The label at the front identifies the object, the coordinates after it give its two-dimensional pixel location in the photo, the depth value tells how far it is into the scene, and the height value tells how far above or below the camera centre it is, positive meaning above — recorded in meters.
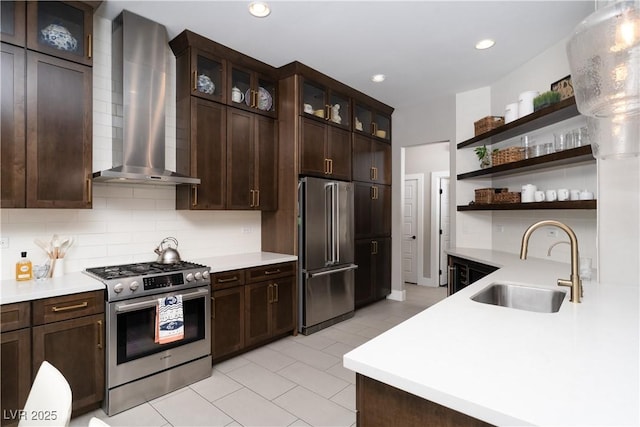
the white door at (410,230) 6.43 -0.32
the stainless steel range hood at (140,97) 2.62 +0.99
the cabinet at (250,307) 2.87 -0.89
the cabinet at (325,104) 3.75 +1.36
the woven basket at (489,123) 3.66 +1.03
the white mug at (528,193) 3.18 +0.20
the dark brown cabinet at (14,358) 1.85 -0.83
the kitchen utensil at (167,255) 2.87 -0.35
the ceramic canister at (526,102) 3.11 +1.07
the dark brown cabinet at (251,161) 3.26 +0.57
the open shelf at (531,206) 2.50 +0.07
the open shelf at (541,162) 2.44 +0.46
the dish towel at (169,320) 2.37 -0.78
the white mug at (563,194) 2.83 +0.16
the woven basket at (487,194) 3.71 +0.23
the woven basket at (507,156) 3.31 +0.61
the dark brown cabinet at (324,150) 3.66 +0.77
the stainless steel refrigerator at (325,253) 3.58 -0.45
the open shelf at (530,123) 2.61 +0.87
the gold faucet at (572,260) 1.62 -0.24
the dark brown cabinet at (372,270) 4.52 -0.82
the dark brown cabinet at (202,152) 2.96 +0.59
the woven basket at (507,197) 3.40 +0.17
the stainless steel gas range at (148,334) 2.20 -0.87
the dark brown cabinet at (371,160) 4.45 +0.78
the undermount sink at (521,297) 1.88 -0.50
